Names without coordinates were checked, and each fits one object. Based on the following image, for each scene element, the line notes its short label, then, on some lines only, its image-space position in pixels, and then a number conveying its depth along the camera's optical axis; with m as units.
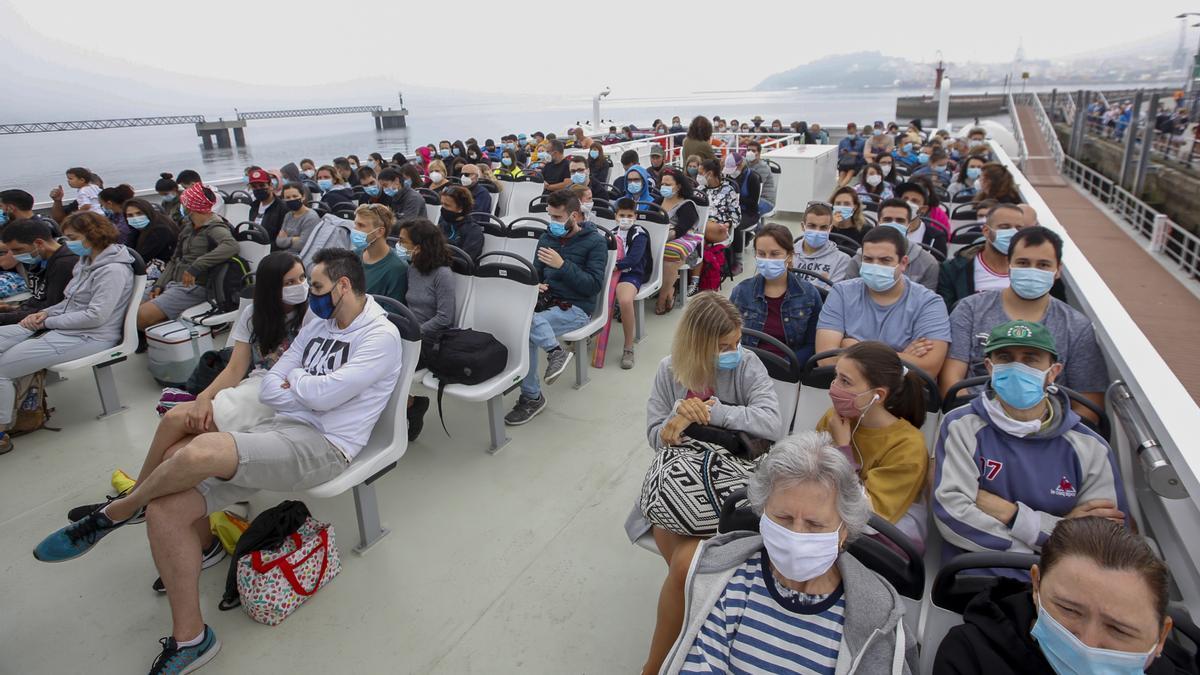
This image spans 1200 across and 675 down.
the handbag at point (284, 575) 2.38
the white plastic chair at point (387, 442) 2.67
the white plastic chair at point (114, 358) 3.82
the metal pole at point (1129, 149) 15.89
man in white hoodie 2.19
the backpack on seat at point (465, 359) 3.25
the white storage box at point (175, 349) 4.23
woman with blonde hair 2.13
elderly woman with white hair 1.39
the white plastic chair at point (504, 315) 3.46
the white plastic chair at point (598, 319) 4.24
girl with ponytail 1.93
